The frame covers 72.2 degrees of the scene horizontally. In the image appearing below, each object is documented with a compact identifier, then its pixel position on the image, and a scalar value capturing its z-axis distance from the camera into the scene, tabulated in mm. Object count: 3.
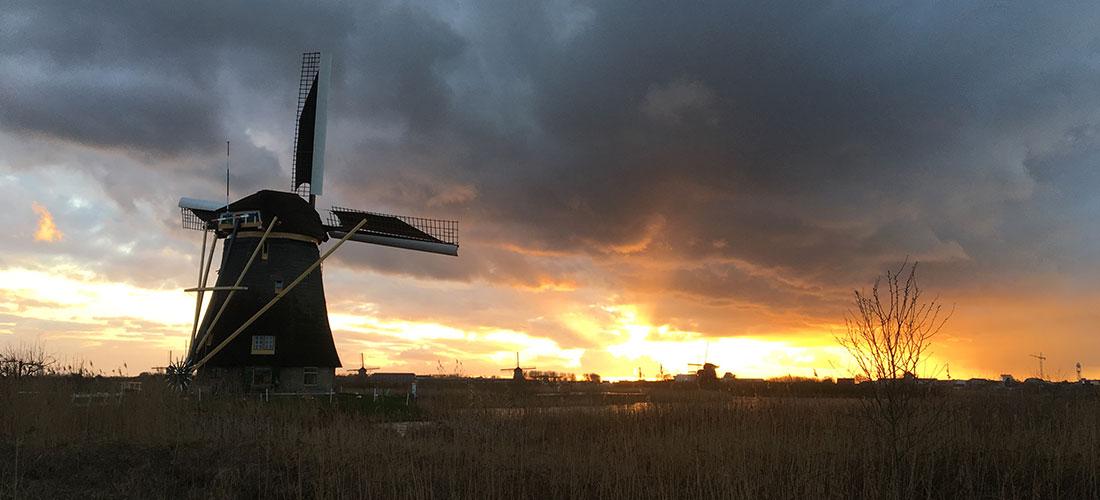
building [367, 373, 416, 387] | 97488
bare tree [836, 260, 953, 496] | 10719
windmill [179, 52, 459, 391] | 28906
